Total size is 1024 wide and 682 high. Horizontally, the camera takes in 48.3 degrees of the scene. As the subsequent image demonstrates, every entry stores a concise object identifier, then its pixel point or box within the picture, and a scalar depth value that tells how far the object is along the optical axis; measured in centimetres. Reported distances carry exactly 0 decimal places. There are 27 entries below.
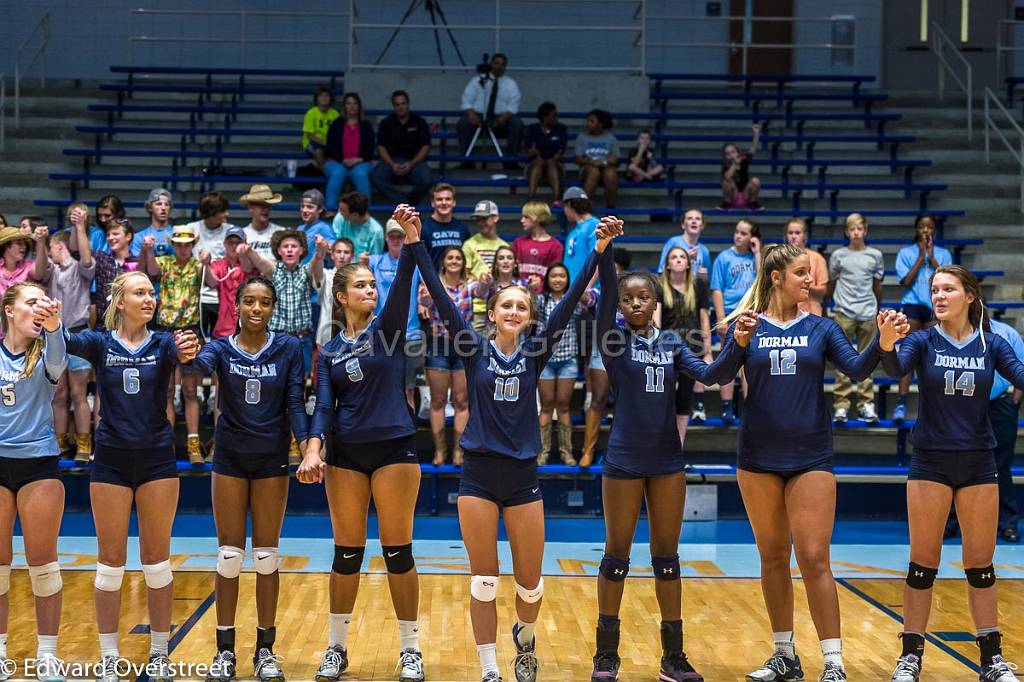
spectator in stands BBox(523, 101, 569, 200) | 1291
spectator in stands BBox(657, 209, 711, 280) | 991
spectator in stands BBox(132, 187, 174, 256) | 983
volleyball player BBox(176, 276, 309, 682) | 523
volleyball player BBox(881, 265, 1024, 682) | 515
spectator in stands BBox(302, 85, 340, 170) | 1327
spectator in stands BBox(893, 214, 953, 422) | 1026
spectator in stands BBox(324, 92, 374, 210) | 1245
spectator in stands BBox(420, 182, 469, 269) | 978
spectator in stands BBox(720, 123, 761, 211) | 1280
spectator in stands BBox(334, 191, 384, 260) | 983
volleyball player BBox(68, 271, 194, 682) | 507
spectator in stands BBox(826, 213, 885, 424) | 1006
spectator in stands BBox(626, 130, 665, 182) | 1330
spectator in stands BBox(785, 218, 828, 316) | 966
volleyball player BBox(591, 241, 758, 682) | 521
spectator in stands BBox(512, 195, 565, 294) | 990
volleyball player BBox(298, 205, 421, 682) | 528
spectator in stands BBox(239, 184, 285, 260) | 966
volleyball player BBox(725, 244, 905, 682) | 505
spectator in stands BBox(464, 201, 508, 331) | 978
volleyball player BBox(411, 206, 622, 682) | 506
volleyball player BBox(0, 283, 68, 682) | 503
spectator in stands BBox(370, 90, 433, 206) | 1259
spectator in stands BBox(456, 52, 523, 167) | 1374
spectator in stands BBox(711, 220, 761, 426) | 991
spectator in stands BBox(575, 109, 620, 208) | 1276
